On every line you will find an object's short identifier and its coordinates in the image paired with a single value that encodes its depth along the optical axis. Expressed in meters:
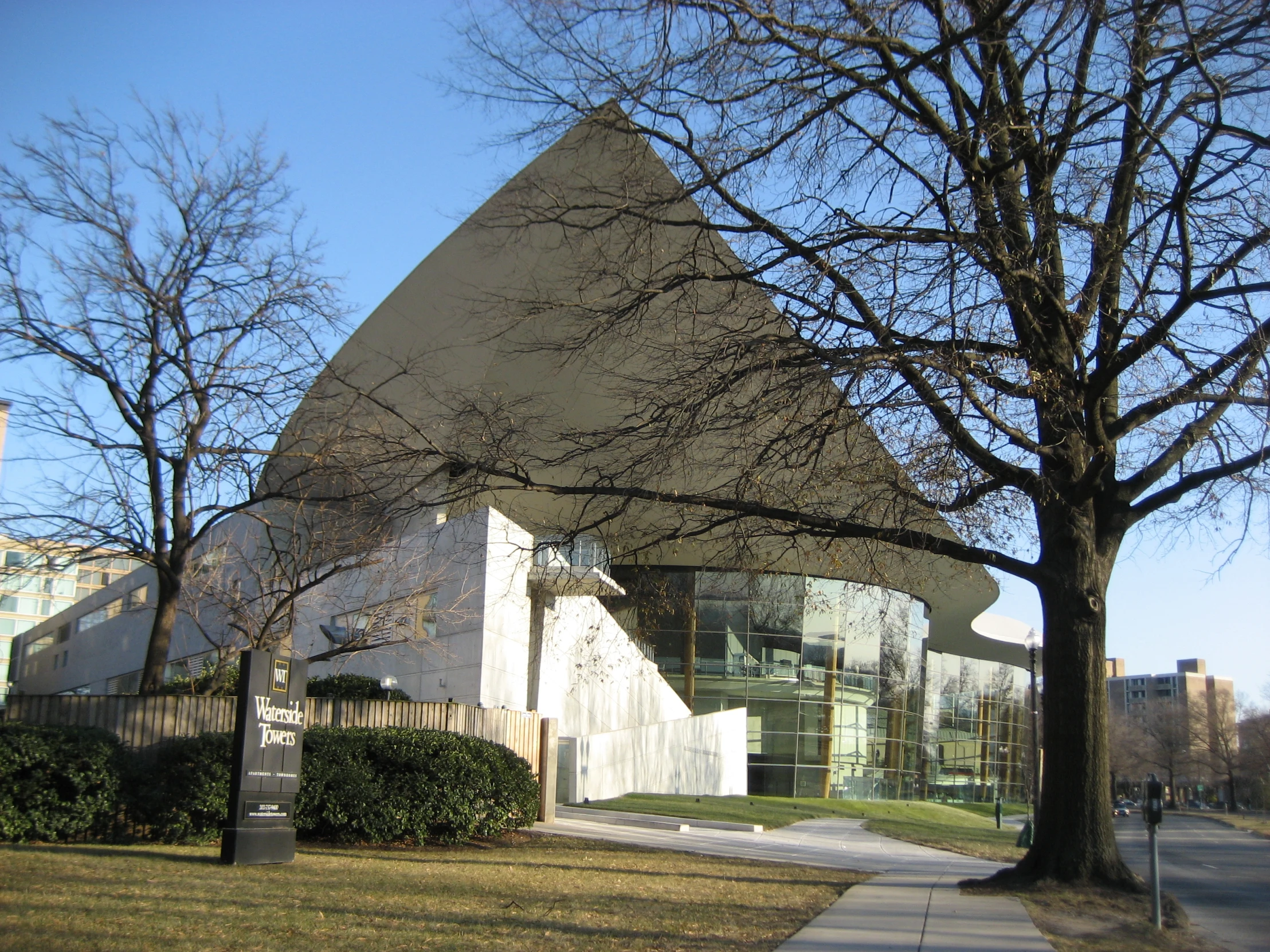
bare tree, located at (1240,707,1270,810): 83.75
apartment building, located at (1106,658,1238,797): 106.69
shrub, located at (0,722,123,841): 11.48
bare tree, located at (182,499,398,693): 13.53
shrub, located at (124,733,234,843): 12.33
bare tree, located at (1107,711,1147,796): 109.06
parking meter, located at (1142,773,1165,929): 8.98
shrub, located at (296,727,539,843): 13.43
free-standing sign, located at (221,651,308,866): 10.62
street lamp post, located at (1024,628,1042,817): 31.69
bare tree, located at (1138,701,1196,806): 105.62
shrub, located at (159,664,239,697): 16.70
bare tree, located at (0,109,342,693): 13.25
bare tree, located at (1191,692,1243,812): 99.94
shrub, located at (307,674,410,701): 20.23
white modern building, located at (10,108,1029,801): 13.29
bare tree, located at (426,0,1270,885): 10.04
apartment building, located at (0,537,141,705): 13.02
